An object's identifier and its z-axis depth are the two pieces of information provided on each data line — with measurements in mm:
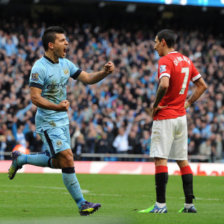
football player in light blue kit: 15031
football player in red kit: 15820
